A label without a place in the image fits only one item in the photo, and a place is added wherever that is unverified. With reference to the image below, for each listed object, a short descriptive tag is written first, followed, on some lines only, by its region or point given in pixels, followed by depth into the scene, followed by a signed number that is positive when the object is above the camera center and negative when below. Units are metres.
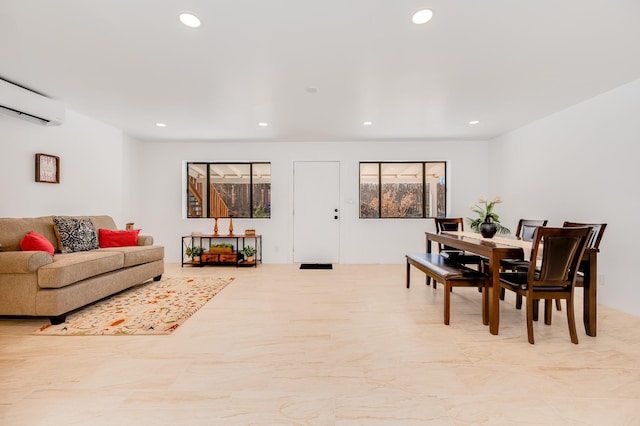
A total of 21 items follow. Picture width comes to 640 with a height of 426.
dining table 2.43 -0.56
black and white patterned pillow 3.49 -0.27
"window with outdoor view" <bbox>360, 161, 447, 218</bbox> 5.80 +0.41
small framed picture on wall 3.63 +0.57
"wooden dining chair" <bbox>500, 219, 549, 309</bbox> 3.14 -0.32
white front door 5.73 -0.01
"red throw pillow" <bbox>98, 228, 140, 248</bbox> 3.95 -0.35
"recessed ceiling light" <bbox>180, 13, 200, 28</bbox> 1.97 +1.33
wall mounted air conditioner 3.02 +1.20
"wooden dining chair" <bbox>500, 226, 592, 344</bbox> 2.25 -0.46
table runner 2.51 -0.31
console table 5.34 -0.72
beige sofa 2.63 -0.61
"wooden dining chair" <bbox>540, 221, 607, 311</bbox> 2.58 -0.26
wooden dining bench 2.66 -0.63
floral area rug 2.54 -1.01
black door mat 5.29 -1.00
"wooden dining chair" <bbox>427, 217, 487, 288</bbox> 3.68 -0.58
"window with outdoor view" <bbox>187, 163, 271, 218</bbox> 5.82 +0.46
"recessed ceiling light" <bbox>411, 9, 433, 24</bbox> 1.93 +1.32
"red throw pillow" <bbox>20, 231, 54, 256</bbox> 2.94 -0.31
